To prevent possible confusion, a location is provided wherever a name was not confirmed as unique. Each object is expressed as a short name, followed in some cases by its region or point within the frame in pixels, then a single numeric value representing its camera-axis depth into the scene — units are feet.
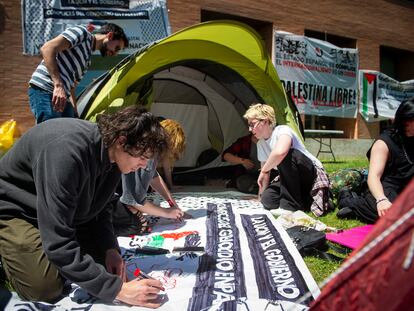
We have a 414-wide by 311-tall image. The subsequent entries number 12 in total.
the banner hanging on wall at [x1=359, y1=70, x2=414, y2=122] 31.37
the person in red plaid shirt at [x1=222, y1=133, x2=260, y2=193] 13.17
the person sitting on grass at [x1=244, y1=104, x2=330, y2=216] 9.46
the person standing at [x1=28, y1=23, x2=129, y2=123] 8.18
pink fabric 6.98
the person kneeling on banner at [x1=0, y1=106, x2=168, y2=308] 3.98
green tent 11.20
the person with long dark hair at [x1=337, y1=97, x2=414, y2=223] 7.70
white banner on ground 4.58
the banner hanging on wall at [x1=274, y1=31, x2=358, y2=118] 26.73
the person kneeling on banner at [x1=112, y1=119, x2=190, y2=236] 7.52
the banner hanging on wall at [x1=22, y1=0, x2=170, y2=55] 18.98
